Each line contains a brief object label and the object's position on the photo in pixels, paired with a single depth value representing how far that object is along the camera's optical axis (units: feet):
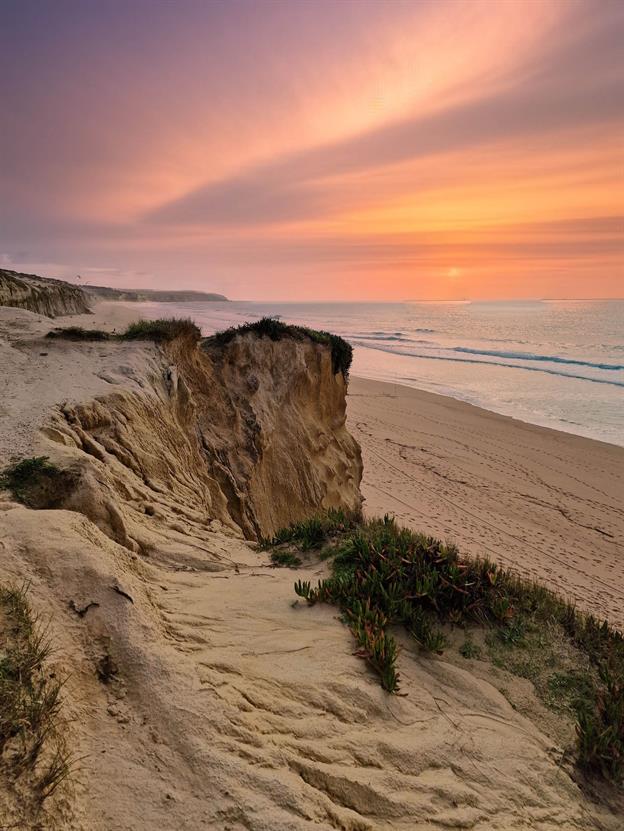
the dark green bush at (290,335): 43.45
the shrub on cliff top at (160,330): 35.50
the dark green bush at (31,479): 14.96
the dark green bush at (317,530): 21.16
